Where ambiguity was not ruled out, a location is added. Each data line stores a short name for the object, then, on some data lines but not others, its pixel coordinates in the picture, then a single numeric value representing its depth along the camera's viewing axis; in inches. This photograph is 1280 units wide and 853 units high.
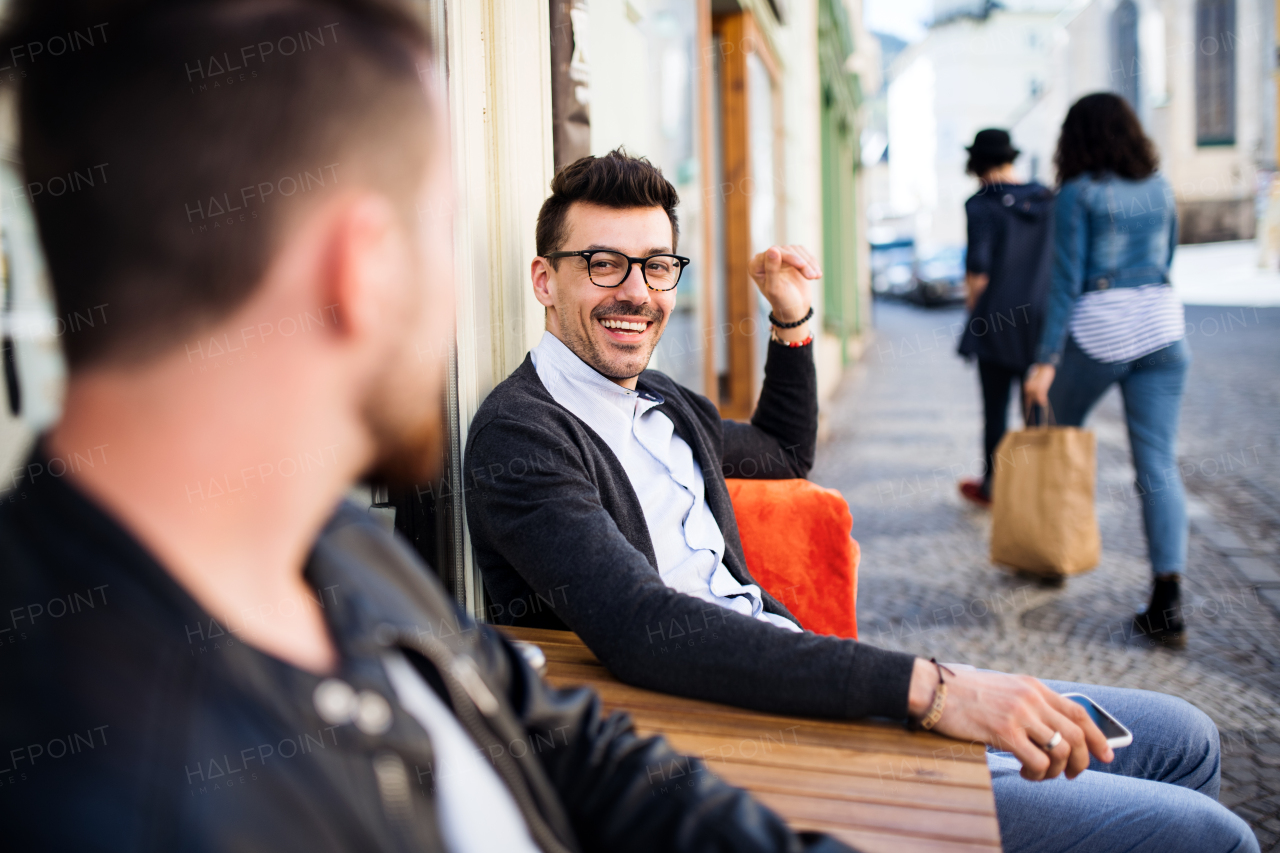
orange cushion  88.7
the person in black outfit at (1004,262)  205.6
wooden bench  44.3
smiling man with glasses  53.4
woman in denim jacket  141.5
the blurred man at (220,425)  20.5
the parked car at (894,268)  1478.8
